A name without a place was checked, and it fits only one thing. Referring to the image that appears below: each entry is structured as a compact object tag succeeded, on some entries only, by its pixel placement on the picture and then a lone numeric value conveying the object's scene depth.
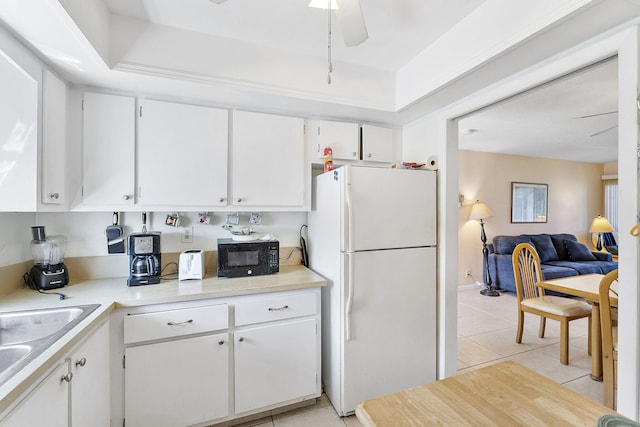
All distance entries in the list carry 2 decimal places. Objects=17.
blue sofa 4.59
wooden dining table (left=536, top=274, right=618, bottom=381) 2.28
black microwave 2.03
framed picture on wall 5.35
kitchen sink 1.39
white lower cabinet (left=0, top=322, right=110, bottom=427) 0.98
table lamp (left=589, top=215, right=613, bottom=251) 5.52
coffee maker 1.85
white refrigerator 1.88
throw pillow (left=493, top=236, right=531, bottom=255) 4.74
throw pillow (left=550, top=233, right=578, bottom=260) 5.17
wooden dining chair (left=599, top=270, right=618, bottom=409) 1.83
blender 1.74
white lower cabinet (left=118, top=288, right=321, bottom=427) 1.61
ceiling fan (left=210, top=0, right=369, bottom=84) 1.16
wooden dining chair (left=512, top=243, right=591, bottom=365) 2.61
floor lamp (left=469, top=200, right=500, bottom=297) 4.75
